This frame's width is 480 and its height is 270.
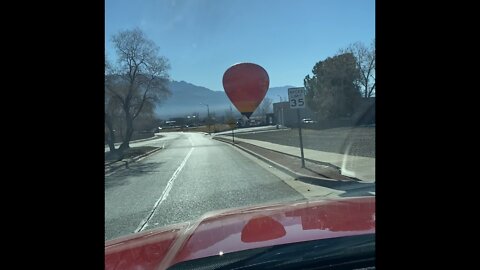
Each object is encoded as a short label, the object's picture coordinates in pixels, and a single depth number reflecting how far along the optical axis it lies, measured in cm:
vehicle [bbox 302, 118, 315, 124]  5372
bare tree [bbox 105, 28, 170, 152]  1783
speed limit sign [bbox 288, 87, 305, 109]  1513
